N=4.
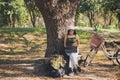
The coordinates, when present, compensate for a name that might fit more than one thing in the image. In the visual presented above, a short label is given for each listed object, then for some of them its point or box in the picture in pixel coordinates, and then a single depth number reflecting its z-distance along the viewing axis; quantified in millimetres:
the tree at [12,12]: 38312
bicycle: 12862
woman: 11422
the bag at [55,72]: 10952
